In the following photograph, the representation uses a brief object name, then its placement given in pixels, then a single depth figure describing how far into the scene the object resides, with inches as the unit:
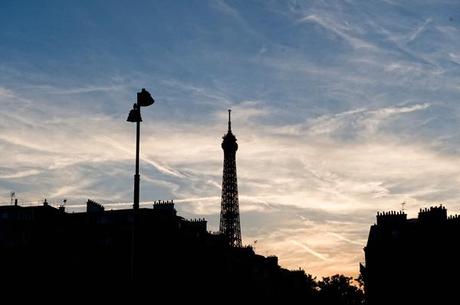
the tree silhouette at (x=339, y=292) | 5442.9
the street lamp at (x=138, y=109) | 890.1
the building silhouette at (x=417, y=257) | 2706.7
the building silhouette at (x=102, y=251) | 2571.4
